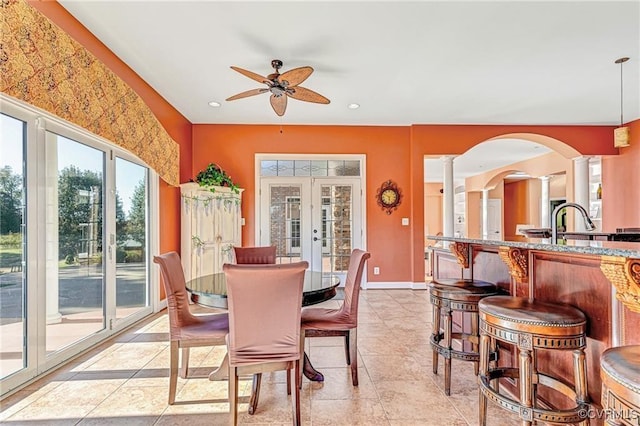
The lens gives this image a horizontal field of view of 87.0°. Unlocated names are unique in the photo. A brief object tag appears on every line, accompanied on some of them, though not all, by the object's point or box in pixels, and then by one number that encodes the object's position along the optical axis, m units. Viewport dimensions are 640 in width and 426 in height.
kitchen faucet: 1.88
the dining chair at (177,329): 2.13
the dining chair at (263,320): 1.71
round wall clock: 5.70
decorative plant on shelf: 4.80
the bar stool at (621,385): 1.00
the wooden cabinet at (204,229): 4.70
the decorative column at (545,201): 8.46
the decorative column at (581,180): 5.89
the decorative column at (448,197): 5.75
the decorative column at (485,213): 11.06
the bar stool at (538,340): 1.49
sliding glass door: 2.32
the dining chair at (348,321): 2.34
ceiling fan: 2.96
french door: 5.75
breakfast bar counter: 1.28
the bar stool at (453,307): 2.22
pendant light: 4.32
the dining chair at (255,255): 3.27
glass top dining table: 2.09
